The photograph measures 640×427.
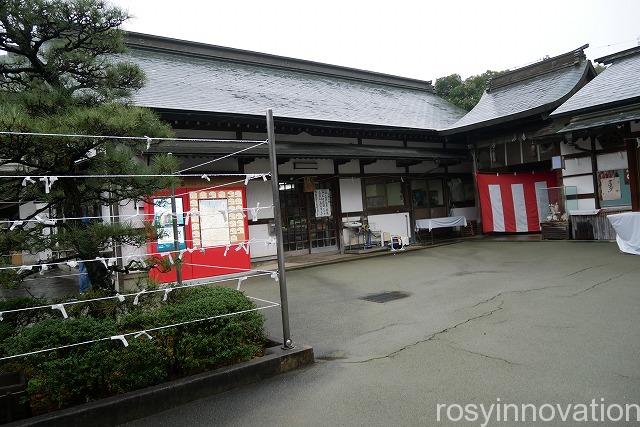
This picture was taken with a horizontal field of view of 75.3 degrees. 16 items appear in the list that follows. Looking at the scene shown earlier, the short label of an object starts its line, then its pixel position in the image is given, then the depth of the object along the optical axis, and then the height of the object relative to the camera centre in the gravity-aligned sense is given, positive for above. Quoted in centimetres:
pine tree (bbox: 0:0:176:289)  352 +100
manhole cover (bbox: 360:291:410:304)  674 -136
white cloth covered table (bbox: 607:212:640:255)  902 -72
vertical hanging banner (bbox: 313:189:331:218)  1274 +53
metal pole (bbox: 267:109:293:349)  414 -14
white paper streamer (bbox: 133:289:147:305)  406 -66
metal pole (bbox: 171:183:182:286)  529 -7
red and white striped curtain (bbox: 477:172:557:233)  1412 +21
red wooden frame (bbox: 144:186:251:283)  870 -72
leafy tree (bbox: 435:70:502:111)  2359 +716
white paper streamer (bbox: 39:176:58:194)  328 +48
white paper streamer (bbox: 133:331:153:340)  347 -86
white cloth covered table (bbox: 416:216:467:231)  1403 -40
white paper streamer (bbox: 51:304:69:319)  325 -56
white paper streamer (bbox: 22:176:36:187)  338 +51
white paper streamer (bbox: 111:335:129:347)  327 -82
